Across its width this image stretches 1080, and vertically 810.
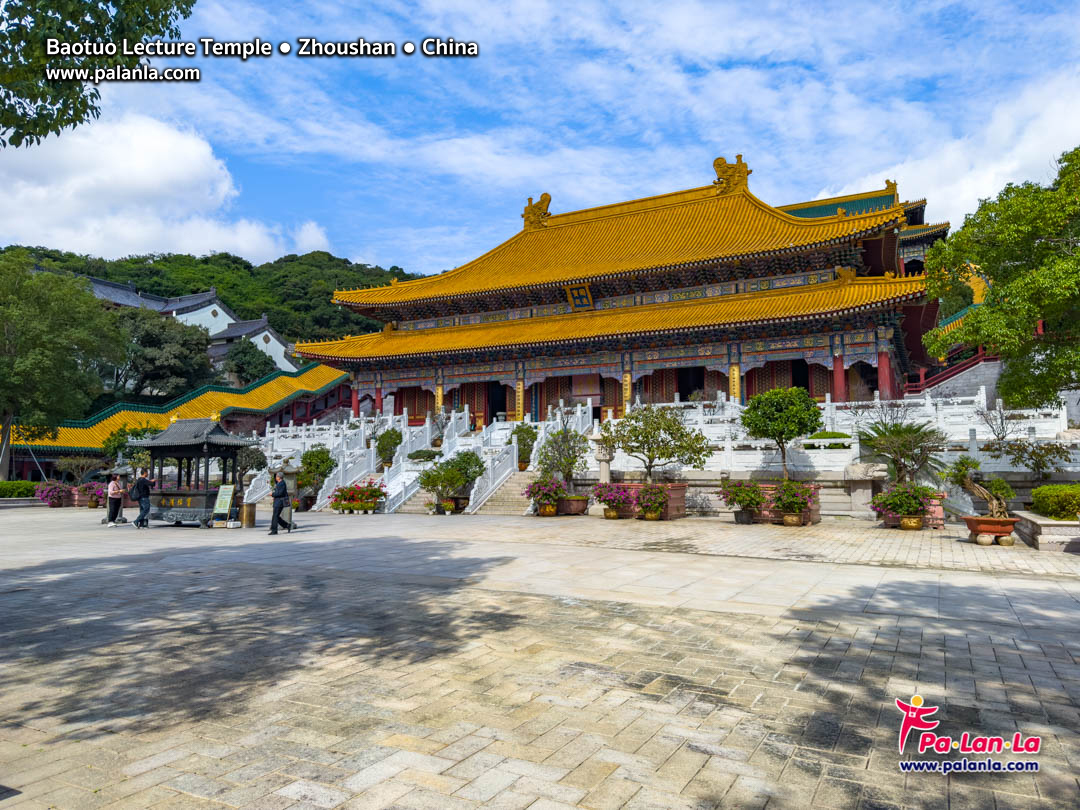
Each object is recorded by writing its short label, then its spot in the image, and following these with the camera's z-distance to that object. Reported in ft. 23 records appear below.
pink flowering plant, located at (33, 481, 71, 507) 84.99
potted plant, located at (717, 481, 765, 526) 49.99
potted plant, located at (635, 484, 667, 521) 53.06
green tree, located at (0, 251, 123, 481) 91.76
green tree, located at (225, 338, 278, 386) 168.76
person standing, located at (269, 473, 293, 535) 46.98
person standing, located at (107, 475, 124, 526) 56.54
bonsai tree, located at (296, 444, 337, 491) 71.61
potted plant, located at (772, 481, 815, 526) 48.73
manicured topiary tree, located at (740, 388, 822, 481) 52.54
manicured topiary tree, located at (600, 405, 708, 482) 55.36
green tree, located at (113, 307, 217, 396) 146.92
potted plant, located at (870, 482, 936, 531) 45.85
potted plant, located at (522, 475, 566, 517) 57.82
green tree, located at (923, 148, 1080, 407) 40.27
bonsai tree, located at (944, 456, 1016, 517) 39.32
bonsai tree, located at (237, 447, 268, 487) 81.66
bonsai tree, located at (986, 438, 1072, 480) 48.16
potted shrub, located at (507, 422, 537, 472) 69.74
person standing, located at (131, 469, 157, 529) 54.54
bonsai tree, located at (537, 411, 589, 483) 60.80
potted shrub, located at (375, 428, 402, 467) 76.48
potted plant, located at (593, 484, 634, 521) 54.85
